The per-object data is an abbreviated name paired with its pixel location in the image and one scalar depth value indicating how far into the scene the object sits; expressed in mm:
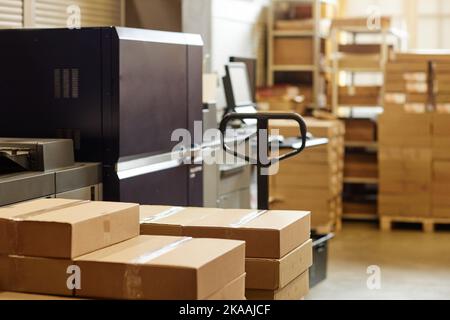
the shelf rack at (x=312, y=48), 8750
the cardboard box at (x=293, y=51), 8828
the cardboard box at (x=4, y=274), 2562
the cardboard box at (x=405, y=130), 7863
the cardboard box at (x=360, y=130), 8422
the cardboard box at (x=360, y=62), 8344
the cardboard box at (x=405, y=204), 7957
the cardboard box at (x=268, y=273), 2826
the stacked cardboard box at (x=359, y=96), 8438
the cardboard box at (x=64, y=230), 2504
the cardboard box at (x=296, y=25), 8750
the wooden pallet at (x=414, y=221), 7945
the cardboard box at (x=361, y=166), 8406
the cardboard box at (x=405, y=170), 7914
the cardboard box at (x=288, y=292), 2871
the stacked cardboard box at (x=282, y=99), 8156
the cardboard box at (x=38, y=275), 2490
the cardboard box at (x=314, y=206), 7586
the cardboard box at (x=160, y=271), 2336
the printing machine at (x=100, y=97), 3789
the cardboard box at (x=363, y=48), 8422
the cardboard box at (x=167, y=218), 2998
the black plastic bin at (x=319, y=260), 5781
